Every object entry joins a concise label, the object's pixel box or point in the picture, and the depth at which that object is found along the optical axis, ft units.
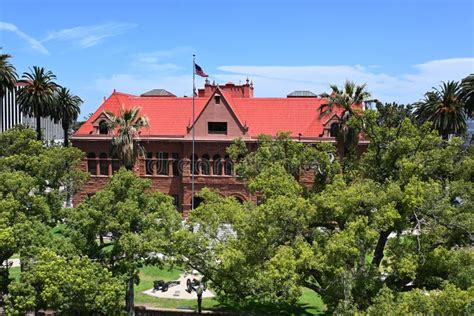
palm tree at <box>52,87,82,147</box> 226.97
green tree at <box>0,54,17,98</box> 176.45
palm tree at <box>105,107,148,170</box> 134.62
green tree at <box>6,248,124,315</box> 75.61
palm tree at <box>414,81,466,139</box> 162.40
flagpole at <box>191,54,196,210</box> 167.43
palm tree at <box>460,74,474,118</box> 151.33
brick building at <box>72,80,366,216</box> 174.81
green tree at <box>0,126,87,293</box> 84.53
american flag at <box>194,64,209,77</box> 150.20
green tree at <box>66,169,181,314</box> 80.48
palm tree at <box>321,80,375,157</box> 130.00
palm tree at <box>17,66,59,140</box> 194.08
